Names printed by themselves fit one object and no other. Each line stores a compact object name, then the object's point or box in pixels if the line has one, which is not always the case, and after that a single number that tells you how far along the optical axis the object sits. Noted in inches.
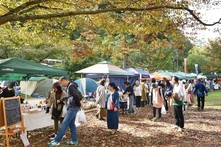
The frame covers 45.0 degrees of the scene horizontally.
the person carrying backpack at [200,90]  545.3
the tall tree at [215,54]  1207.1
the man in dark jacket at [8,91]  341.4
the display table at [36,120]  296.5
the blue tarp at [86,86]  703.1
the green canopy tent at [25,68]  301.9
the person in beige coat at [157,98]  418.8
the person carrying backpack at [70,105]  252.5
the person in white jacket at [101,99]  415.5
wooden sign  239.1
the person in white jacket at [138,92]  589.9
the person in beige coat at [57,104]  283.6
